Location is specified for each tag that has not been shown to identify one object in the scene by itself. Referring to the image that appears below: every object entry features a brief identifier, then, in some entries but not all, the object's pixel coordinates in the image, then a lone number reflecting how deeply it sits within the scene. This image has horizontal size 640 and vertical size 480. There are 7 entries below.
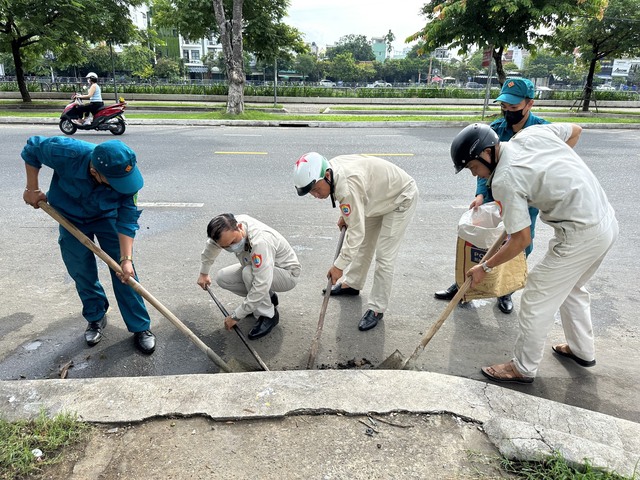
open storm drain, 3.05
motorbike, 11.80
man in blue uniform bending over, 2.71
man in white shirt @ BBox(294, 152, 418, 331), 2.97
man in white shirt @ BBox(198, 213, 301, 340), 3.08
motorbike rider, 11.75
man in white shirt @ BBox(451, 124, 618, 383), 2.44
